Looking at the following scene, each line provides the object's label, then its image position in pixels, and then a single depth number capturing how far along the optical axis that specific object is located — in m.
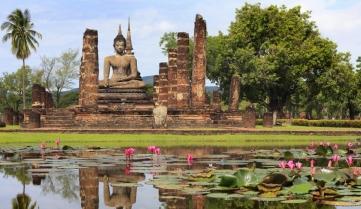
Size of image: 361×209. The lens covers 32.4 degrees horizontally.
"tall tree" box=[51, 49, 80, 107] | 80.56
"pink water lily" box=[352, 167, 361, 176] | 10.03
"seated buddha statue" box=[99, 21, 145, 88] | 42.50
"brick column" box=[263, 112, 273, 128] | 41.66
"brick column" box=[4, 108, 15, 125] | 46.50
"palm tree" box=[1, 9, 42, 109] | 66.50
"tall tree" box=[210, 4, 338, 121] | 53.44
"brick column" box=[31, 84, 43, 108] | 43.12
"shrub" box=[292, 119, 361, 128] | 47.82
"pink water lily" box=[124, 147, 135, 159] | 13.73
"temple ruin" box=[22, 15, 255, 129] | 35.19
